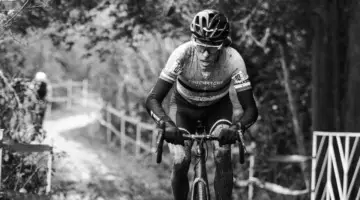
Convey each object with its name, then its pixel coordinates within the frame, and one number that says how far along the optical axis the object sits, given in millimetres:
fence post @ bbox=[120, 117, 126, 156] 21728
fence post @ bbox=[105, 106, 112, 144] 24166
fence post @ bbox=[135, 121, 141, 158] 20516
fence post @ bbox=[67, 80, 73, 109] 34209
